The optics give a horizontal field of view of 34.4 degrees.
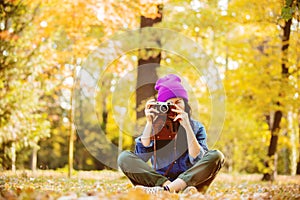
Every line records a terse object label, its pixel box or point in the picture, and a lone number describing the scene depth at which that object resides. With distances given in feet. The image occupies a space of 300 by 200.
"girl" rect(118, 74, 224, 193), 13.04
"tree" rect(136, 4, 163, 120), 27.27
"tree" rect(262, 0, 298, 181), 24.82
